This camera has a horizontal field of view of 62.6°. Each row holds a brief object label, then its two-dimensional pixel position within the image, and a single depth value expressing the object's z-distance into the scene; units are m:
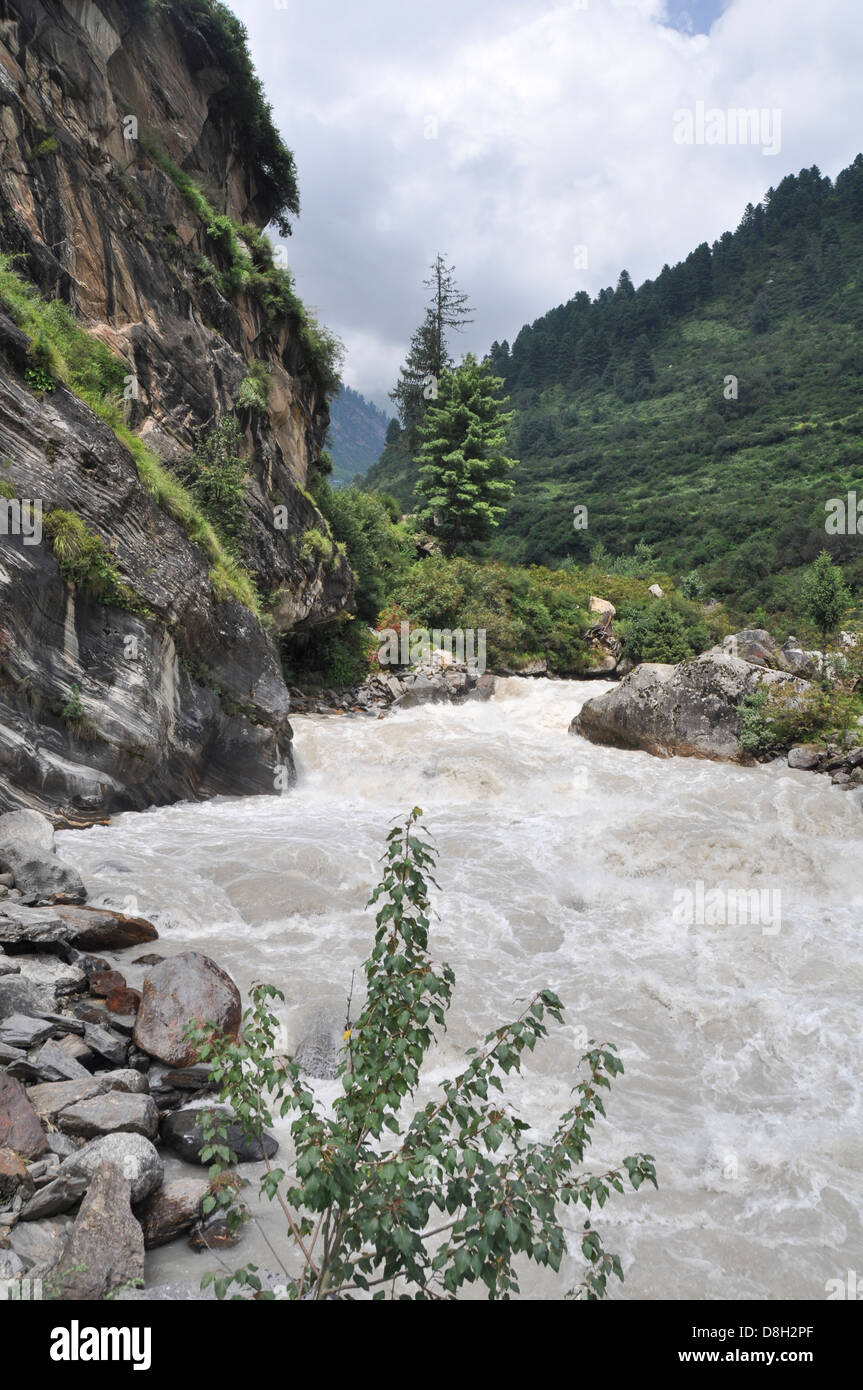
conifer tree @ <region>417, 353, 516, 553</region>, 34.06
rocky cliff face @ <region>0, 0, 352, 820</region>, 9.33
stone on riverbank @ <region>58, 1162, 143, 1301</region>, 2.88
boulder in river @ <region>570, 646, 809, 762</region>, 16.09
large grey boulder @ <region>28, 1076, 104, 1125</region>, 3.75
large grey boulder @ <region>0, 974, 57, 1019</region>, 4.50
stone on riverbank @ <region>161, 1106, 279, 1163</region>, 3.96
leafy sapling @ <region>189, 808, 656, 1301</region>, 2.26
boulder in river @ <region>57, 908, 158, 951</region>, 6.07
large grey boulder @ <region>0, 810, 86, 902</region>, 6.43
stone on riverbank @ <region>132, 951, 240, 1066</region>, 4.66
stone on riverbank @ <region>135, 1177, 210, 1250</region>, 3.39
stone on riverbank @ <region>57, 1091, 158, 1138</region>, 3.71
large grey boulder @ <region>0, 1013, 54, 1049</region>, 4.21
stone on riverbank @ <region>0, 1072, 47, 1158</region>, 3.41
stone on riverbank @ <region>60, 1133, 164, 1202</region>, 3.35
